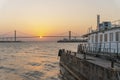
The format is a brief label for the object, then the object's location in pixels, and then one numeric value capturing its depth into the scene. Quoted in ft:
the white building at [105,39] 43.77
